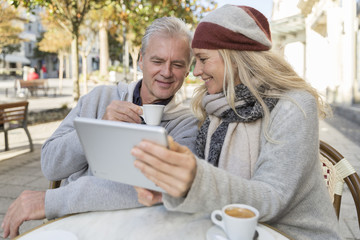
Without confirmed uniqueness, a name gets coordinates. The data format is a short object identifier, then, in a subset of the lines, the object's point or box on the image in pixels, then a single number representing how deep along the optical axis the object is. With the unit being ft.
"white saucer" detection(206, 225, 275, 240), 4.28
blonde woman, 4.11
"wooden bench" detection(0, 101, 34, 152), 20.10
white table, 4.48
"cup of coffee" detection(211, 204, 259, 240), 3.87
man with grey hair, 5.41
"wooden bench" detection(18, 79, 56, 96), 54.49
